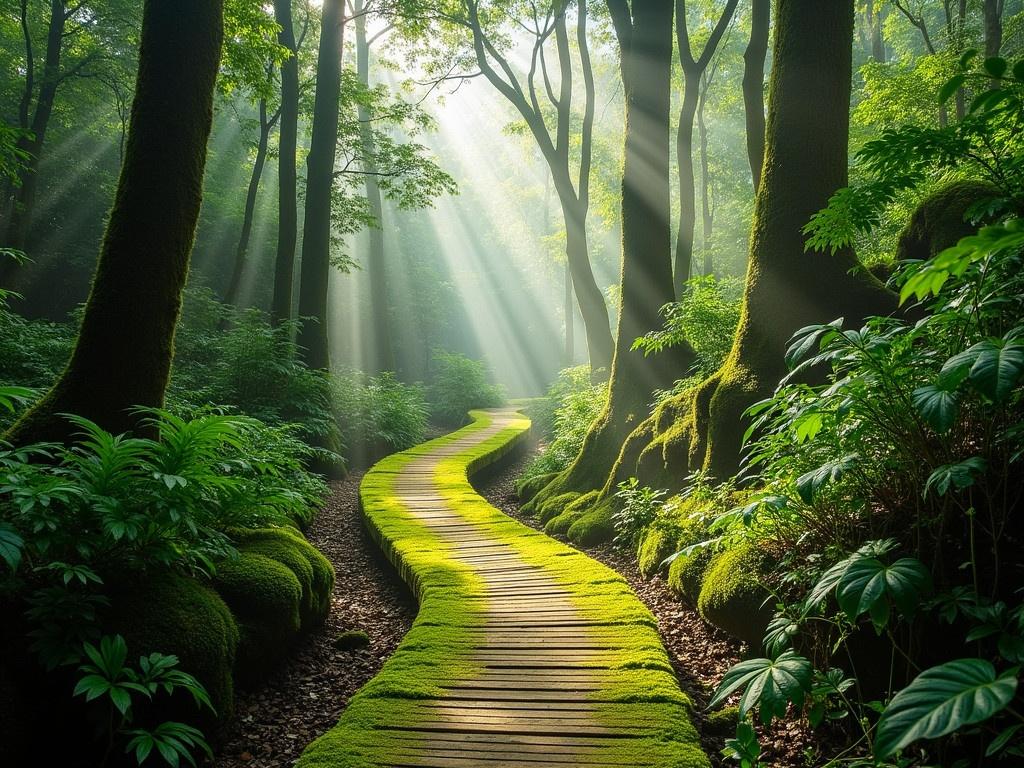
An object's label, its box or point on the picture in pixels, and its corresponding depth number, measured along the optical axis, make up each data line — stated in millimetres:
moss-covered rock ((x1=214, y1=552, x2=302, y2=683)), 3938
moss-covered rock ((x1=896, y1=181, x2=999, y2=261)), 5223
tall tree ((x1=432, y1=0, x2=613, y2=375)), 14086
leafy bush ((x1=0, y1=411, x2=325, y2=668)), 2863
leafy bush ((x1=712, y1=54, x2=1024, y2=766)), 1666
